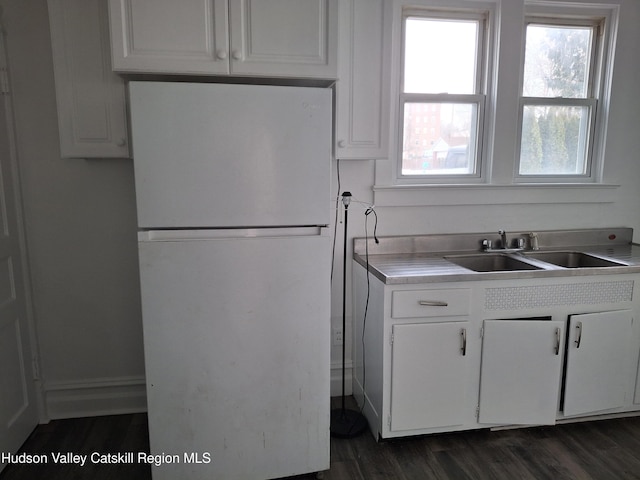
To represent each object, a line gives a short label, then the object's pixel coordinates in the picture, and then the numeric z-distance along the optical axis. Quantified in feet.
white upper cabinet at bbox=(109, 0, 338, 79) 5.28
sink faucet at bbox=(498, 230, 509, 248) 8.49
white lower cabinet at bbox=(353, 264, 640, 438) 6.72
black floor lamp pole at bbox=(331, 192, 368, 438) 7.32
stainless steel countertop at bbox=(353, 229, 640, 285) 6.70
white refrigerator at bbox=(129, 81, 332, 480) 5.24
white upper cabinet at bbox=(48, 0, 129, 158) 6.08
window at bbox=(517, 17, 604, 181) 8.58
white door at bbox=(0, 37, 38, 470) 6.61
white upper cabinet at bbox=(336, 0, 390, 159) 6.66
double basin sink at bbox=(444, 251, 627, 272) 8.02
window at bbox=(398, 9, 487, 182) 8.16
